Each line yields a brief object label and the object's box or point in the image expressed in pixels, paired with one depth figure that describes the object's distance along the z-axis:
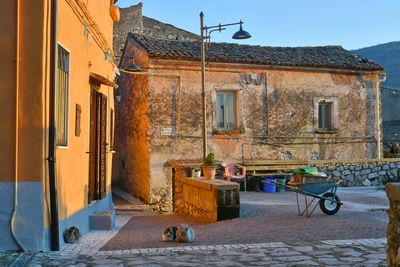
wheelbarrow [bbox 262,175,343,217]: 9.91
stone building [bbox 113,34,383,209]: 16.97
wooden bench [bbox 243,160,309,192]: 17.42
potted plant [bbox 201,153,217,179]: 11.38
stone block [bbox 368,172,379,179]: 18.91
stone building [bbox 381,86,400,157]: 28.14
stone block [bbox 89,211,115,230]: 9.20
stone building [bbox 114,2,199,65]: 24.94
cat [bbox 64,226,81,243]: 7.07
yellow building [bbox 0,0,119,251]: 6.08
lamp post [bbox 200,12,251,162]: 13.65
